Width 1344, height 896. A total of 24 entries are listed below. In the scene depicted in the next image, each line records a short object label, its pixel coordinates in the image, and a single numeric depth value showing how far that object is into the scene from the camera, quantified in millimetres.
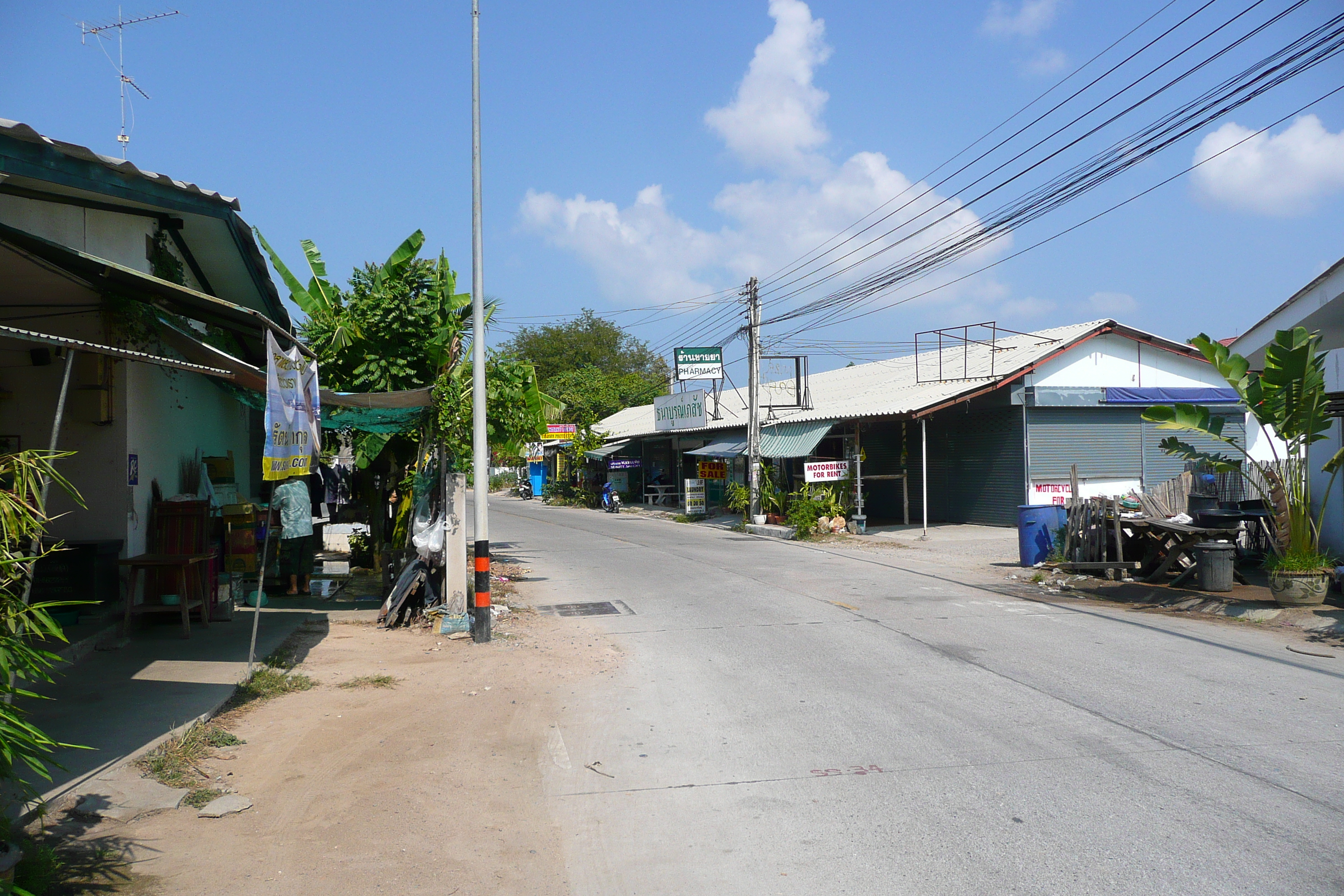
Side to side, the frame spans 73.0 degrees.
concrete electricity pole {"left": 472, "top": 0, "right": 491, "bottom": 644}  9930
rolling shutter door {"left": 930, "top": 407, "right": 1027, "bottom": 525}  23609
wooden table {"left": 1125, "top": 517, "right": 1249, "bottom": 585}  13031
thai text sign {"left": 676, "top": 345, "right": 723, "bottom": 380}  32037
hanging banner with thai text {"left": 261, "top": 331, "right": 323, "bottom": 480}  7160
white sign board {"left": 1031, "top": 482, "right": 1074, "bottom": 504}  22875
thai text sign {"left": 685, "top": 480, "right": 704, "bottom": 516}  32438
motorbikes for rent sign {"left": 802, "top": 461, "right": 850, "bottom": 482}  24500
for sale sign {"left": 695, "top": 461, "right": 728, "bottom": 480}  31734
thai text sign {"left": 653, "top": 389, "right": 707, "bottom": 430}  33969
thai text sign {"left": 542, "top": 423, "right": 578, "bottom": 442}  47884
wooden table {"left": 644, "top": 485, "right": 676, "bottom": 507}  38344
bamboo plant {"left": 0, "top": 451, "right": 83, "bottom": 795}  3338
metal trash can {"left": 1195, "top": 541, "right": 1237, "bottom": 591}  12461
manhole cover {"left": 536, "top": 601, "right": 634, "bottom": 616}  11977
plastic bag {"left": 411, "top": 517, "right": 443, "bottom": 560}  10844
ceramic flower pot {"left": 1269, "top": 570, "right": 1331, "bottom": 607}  11305
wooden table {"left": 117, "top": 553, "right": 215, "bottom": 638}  8867
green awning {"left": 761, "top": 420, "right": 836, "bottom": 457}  25031
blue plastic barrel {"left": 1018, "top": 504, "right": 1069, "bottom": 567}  15953
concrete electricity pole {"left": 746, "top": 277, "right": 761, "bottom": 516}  26719
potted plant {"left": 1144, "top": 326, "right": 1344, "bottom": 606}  11328
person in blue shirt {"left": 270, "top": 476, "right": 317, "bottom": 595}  12219
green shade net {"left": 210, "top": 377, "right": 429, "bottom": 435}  11664
